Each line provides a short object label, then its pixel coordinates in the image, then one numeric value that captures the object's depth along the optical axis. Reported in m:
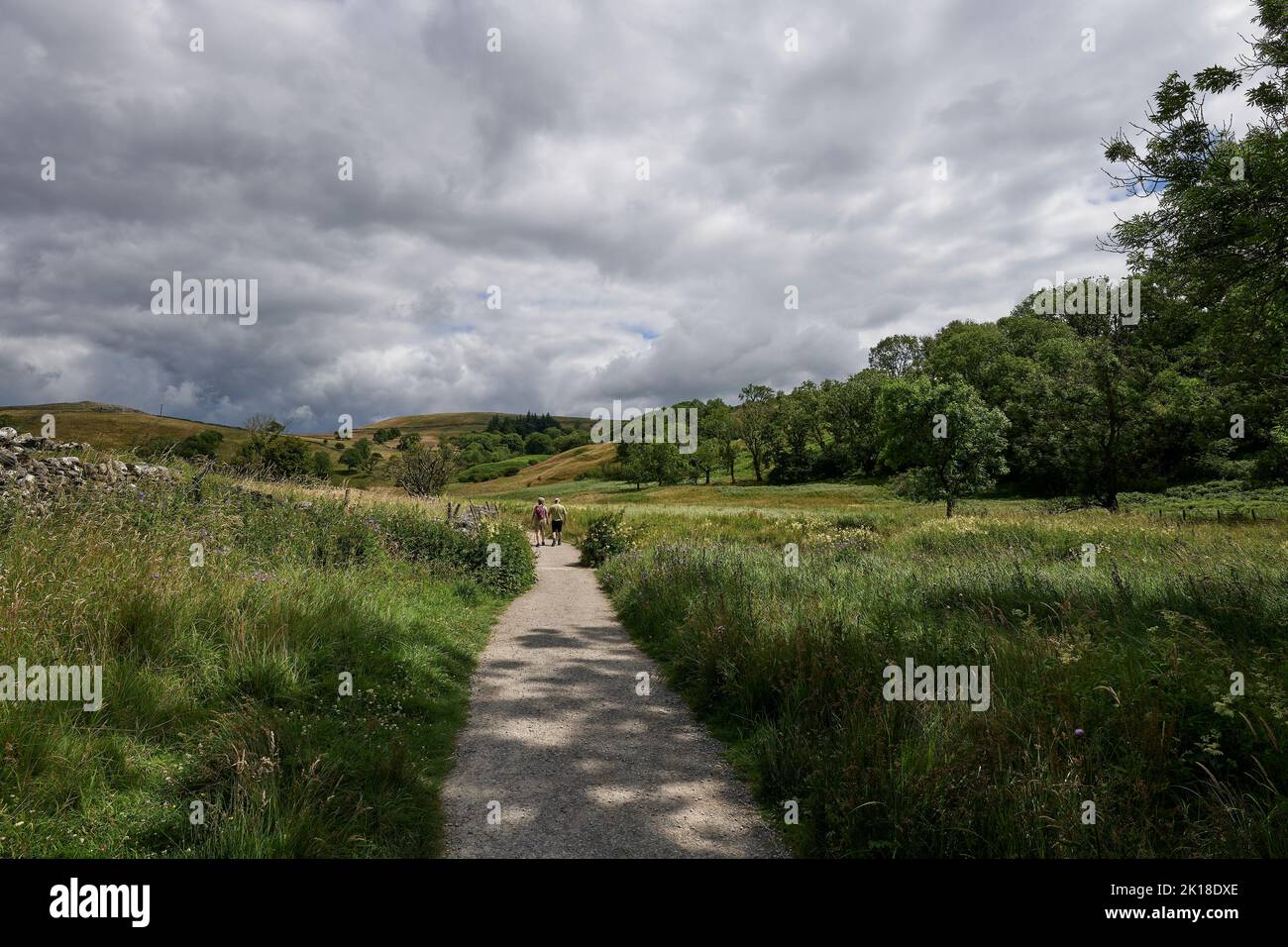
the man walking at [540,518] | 24.91
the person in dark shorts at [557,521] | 25.97
